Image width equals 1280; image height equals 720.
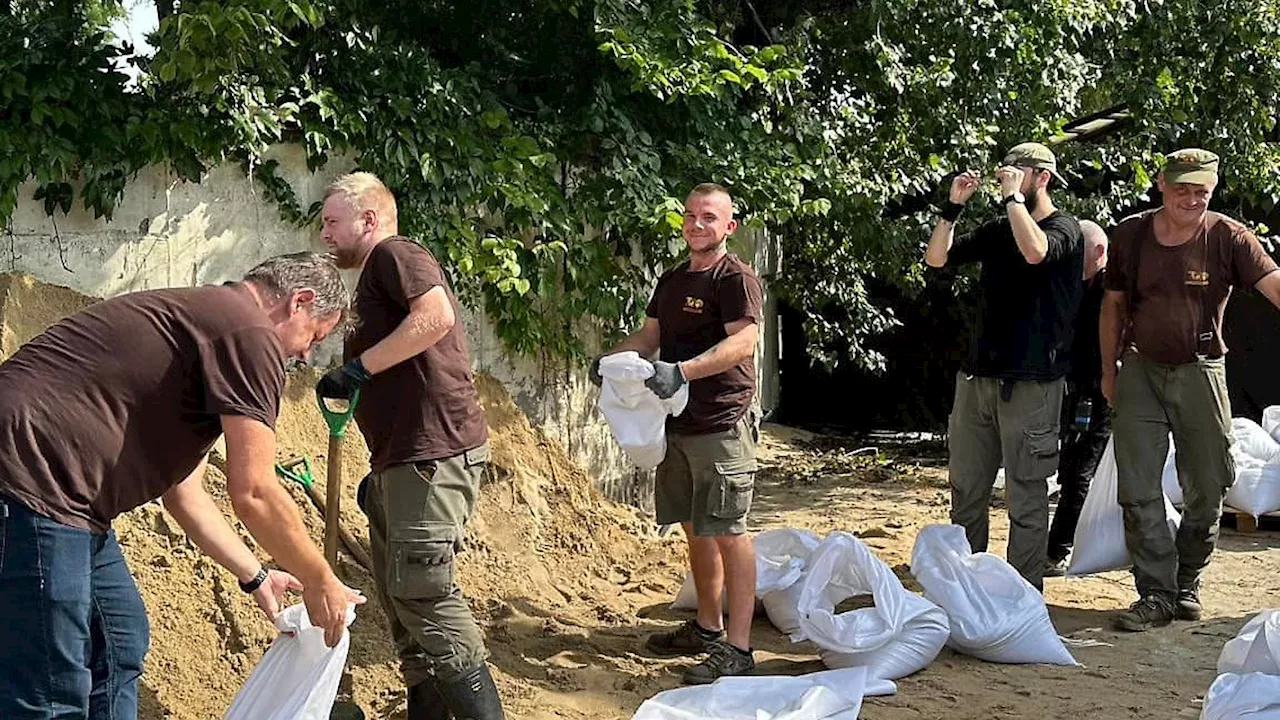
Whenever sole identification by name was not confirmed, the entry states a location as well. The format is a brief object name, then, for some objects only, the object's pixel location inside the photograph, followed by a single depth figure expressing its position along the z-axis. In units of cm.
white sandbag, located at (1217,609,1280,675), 390
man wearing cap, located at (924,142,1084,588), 520
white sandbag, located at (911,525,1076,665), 473
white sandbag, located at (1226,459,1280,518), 691
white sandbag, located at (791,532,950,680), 451
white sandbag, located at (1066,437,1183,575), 564
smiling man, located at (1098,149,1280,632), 513
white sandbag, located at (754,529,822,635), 507
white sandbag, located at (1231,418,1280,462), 700
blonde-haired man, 367
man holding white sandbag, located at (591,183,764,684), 447
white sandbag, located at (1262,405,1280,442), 724
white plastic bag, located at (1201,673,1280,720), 361
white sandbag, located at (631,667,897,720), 386
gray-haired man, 259
